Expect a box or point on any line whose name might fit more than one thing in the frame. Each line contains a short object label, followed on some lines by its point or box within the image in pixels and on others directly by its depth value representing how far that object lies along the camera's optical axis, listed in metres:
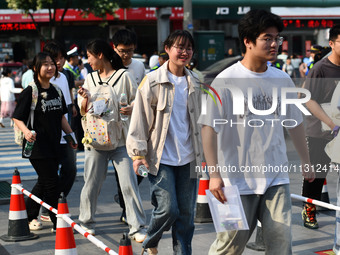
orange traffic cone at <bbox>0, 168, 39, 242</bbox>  9.54
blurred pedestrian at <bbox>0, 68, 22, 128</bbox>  27.45
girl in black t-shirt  9.54
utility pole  33.73
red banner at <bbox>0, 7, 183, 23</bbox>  50.98
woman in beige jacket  7.47
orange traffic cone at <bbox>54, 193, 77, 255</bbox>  7.55
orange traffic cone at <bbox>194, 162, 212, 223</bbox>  10.55
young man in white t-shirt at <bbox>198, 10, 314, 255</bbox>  6.02
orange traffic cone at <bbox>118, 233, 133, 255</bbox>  5.45
